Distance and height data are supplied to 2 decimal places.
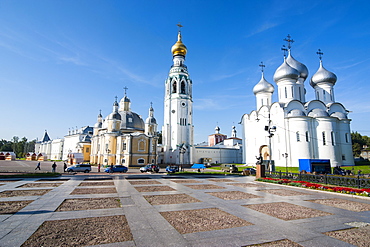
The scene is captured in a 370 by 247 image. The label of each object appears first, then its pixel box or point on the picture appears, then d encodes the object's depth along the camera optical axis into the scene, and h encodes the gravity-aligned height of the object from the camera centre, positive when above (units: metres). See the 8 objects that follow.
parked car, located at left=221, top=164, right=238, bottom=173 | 30.57 -1.63
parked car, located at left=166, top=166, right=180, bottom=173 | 29.77 -1.66
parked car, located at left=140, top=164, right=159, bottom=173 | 30.28 -1.63
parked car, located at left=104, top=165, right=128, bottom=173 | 28.62 -1.56
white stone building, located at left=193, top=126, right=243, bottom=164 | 56.50 +1.00
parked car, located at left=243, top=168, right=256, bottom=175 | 26.48 -1.68
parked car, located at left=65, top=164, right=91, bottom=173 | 28.51 -1.45
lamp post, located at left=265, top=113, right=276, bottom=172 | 20.05 +2.47
